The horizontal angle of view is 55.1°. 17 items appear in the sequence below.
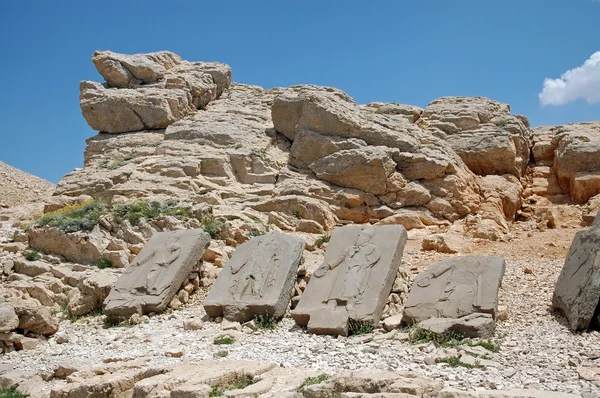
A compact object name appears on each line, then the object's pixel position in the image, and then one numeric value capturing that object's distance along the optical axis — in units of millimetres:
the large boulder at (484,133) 19750
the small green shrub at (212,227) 14688
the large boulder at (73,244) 13555
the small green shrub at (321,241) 15031
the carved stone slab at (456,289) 8984
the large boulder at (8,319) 9664
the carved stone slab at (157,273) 11133
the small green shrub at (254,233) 14938
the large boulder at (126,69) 22406
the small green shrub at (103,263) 13352
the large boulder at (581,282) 8016
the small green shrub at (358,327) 9176
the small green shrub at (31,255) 13430
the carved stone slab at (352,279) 9375
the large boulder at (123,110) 21000
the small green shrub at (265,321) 9906
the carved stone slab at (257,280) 10281
